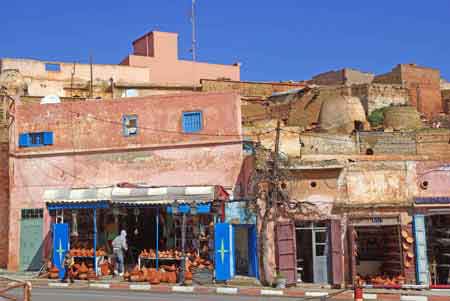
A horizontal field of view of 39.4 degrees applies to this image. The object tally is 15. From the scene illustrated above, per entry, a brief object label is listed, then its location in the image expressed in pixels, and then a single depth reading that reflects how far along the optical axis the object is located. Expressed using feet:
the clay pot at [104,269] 76.38
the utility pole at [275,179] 75.05
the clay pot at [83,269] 74.79
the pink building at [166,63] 150.20
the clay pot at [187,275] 71.23
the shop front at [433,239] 72.28
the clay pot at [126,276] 73.77
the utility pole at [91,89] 130.02
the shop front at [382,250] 72.64
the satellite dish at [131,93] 111.71
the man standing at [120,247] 75.51
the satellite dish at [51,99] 93.81
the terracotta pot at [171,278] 72.02
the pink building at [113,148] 81.25
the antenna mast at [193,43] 129.59
